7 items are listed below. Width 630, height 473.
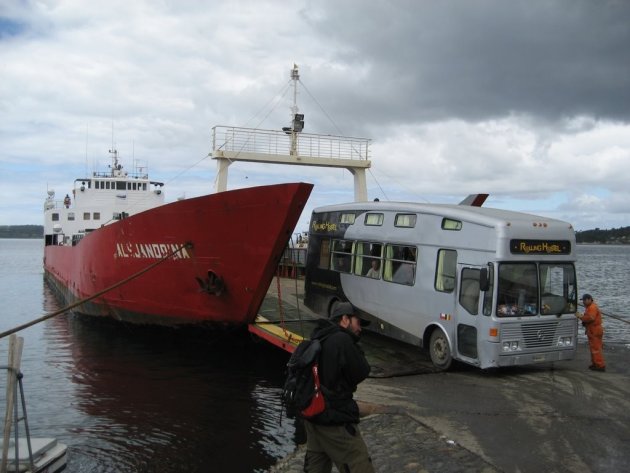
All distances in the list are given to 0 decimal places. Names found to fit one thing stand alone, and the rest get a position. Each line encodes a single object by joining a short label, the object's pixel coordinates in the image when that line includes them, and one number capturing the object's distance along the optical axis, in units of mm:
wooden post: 5066
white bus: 8391
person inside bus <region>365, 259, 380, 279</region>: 11008
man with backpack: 4000
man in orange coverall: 9516
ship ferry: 11547
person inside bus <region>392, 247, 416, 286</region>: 10023
